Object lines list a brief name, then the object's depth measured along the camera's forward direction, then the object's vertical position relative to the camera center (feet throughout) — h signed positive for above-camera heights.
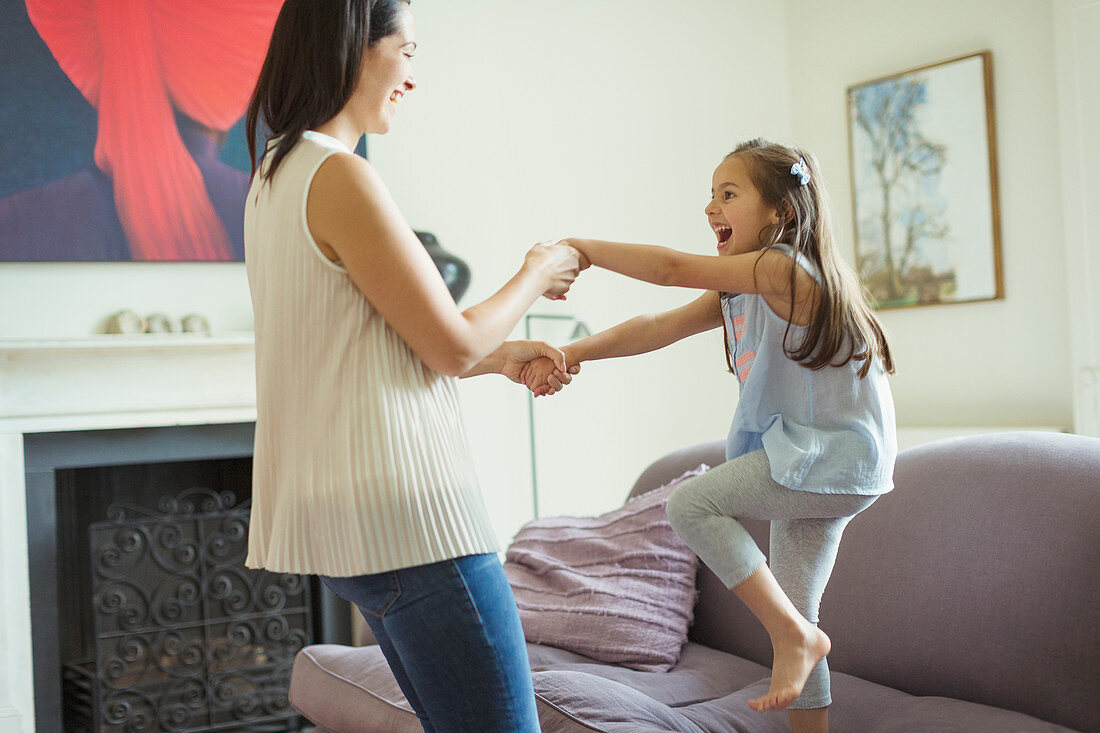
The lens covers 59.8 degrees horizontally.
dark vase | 10.98 +1.38
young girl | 4.53 -0.21
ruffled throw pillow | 7.09 -1.66
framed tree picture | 12.45 +2.42
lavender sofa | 5.30 -1.63
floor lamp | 11.51 +0.57
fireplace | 9.76 -2.17
